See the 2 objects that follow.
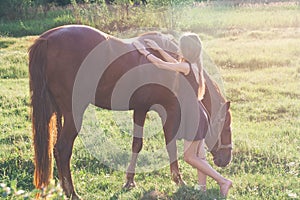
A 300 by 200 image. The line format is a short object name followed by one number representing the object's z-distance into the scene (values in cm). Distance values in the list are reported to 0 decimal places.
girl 427
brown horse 425
